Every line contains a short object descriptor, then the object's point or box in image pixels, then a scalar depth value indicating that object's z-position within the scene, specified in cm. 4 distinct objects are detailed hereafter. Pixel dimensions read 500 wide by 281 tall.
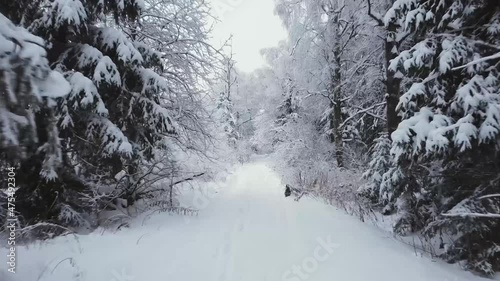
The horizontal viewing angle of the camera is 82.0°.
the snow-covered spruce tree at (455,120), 415
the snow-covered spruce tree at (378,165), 737
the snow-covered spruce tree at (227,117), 3234
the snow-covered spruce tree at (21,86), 159
